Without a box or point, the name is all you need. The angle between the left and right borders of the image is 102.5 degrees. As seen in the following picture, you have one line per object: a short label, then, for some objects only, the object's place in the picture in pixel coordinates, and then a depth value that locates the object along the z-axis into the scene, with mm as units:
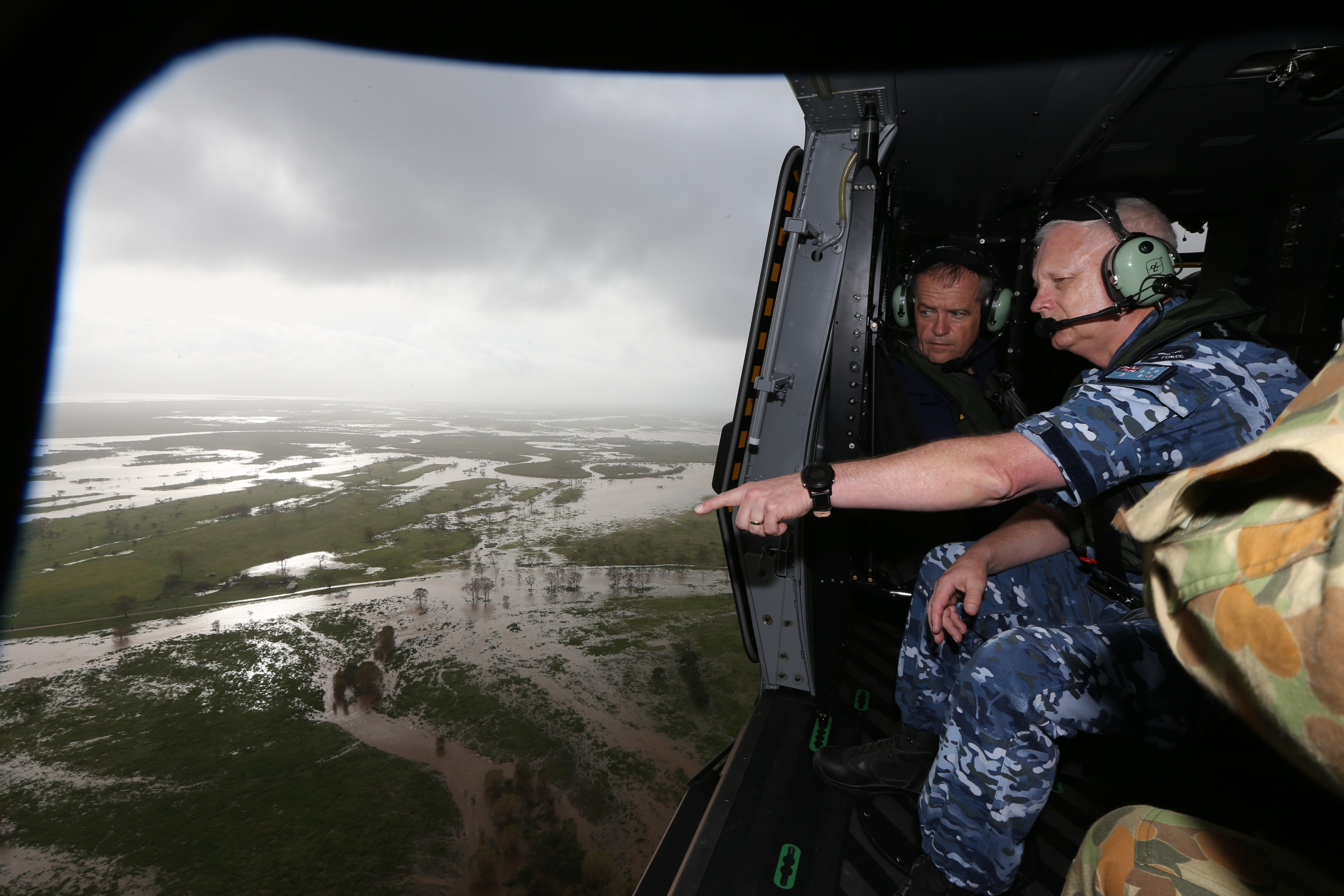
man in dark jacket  2352
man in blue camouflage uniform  1096
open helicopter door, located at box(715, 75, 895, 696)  1959
